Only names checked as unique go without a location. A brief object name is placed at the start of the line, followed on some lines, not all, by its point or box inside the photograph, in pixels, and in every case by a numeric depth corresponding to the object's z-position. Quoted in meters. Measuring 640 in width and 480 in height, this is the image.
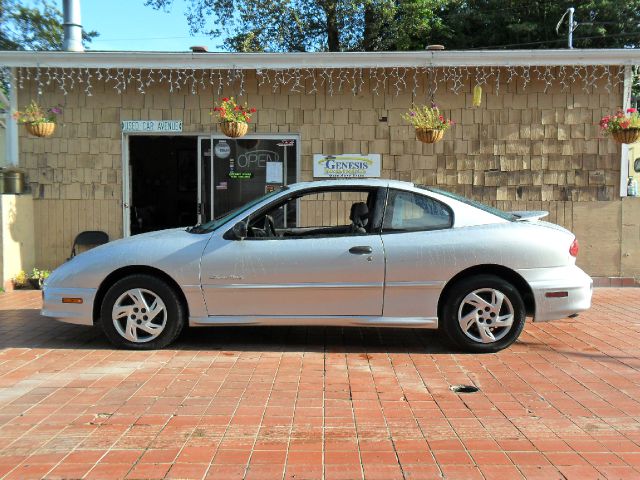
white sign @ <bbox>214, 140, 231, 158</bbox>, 9.92
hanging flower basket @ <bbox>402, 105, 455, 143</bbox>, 8.83
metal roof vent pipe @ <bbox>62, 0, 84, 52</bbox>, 10.79
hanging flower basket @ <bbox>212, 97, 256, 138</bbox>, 8.93
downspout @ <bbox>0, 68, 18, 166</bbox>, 9.67
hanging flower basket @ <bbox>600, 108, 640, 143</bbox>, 8.72
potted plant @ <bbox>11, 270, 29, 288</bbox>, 9.27
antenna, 16.55
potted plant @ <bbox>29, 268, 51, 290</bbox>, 9.32
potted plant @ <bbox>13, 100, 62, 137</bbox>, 9.20
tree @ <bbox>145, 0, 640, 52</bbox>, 20.16
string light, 9.50
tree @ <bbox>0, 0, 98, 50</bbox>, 19.89
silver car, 5.70
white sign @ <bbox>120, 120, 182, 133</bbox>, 9.80
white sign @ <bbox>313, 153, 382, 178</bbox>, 9.77
